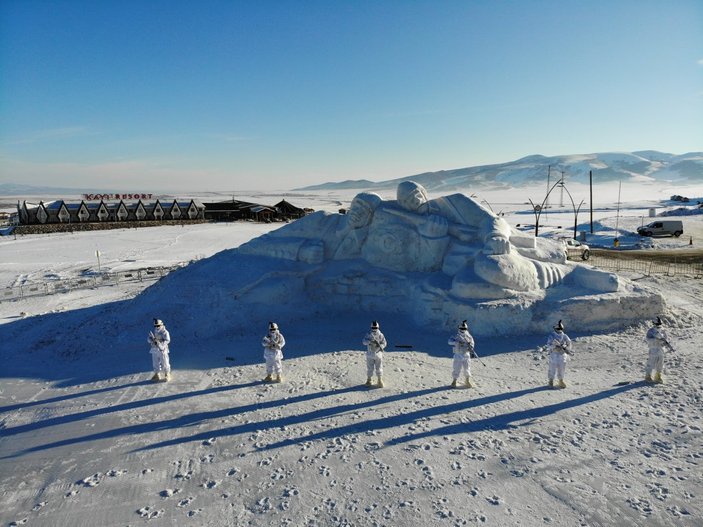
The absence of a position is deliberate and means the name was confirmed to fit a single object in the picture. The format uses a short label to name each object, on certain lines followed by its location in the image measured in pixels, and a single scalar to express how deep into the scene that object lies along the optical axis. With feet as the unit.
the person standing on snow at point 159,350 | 25.11
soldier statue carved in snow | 32.04
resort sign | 181.27
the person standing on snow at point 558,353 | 23.40
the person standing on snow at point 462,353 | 23.41
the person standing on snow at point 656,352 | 23.63
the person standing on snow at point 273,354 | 24.75
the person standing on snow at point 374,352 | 23.88
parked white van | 91.66
